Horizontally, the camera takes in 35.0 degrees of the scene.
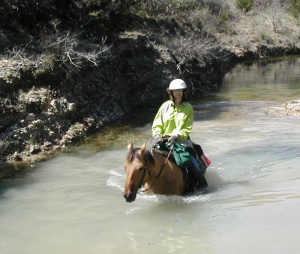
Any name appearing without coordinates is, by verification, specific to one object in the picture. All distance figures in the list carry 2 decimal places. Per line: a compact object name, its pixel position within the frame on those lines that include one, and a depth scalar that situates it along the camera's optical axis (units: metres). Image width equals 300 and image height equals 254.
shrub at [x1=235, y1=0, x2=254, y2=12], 41.53
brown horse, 6.10
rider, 7.61
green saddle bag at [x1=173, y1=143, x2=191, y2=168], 7.46
